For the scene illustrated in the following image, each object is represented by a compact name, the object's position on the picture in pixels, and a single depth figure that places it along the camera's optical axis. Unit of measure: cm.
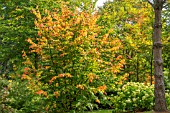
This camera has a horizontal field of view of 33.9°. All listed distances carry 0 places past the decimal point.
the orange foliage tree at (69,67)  847
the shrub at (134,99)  1029
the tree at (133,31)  1525
